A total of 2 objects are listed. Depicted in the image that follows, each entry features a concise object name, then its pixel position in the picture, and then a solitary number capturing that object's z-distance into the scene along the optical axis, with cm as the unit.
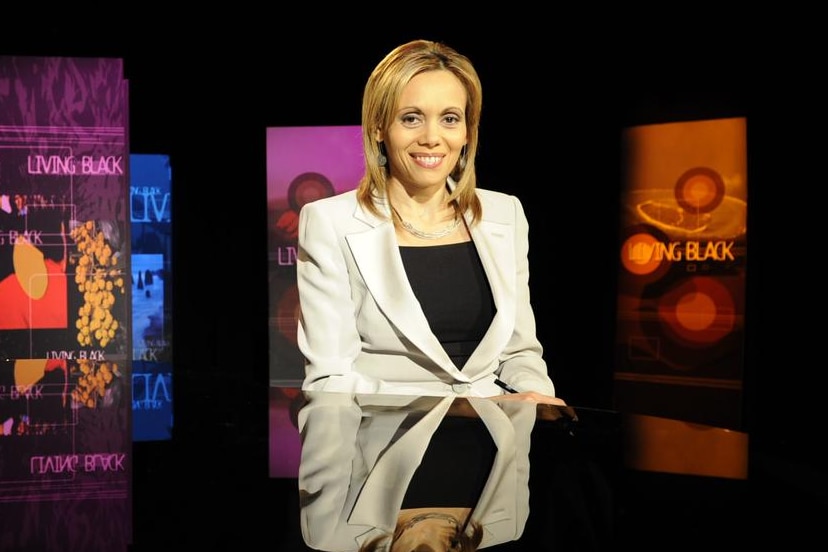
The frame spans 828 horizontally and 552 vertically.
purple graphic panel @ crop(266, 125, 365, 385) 538
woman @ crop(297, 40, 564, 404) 174
